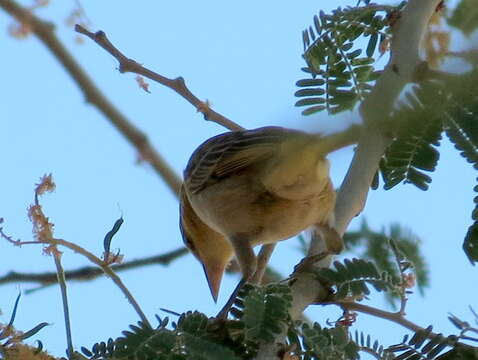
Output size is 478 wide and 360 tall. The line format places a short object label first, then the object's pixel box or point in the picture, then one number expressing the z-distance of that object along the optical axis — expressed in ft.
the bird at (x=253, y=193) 22.68
